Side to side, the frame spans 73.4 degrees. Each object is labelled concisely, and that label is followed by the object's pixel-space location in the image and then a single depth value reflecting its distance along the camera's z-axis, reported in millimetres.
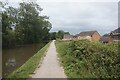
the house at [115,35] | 10410
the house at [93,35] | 28566
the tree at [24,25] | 17634
